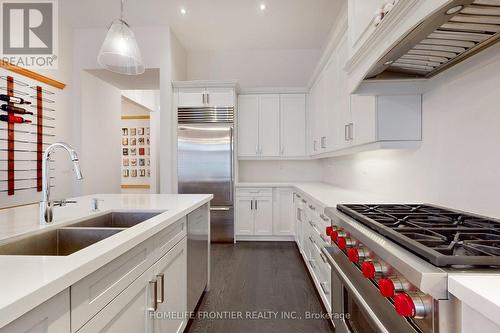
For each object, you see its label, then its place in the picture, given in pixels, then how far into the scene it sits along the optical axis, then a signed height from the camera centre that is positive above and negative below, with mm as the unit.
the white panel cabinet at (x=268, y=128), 4574 +666
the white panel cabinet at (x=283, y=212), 4309 -706
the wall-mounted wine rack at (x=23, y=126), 2906 +493
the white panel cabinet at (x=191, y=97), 4234 +1100
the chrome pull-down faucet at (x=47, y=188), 1320 -100
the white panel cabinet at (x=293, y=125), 4555 +714
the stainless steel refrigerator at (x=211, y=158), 4180 +149
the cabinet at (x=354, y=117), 1863 +405
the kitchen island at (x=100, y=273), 630 -327
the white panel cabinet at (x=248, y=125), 4582 +717
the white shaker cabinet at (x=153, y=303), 936 -593
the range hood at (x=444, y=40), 913 +543
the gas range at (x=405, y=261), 685 -283
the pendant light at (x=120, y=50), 2096 +925
